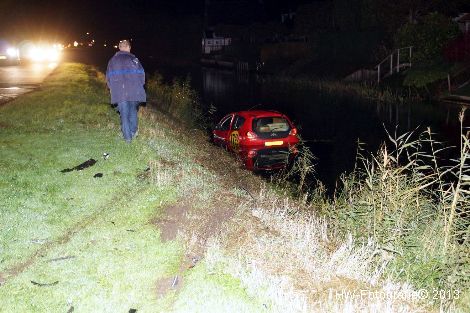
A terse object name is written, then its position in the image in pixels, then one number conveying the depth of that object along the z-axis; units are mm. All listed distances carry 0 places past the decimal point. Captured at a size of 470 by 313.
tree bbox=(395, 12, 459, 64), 35281
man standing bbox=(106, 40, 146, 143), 10297
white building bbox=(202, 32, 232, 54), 86500
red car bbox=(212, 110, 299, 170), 15060
